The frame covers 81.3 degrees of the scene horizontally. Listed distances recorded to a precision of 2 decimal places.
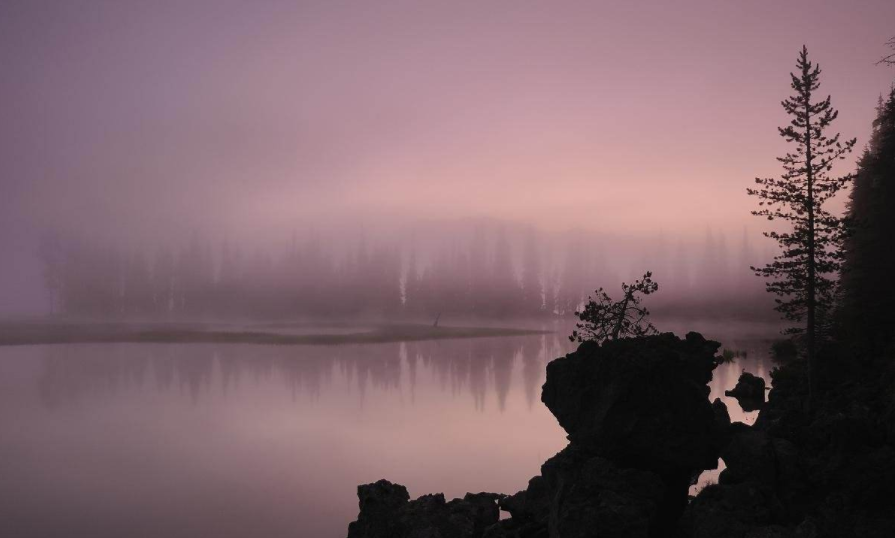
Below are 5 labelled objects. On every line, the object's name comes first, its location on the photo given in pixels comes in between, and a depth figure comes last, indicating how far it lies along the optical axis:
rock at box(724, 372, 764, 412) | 40.17
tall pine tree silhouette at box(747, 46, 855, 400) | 28.73
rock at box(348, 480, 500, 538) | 16.39
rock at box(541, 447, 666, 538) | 14.05
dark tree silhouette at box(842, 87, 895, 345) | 30.09
